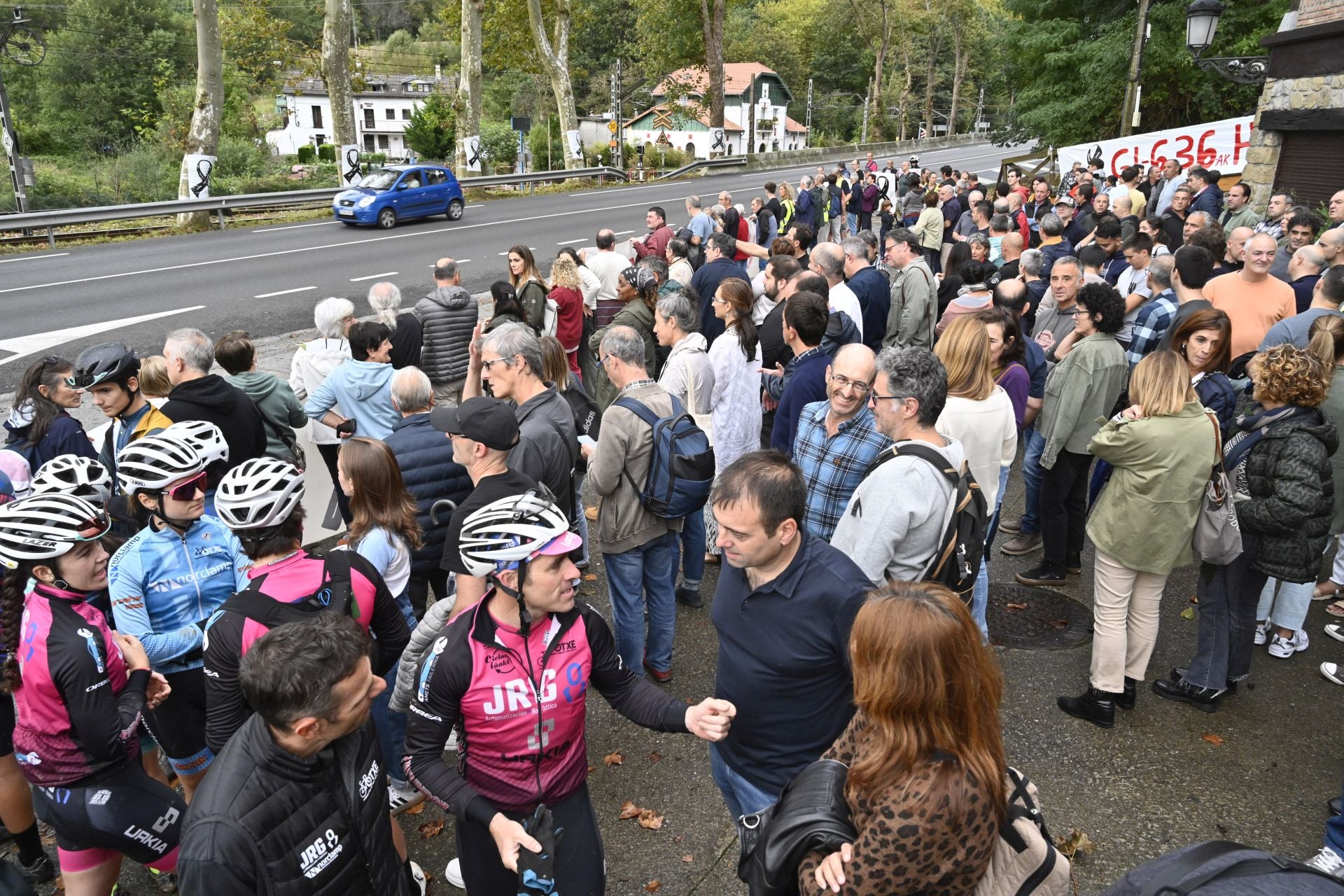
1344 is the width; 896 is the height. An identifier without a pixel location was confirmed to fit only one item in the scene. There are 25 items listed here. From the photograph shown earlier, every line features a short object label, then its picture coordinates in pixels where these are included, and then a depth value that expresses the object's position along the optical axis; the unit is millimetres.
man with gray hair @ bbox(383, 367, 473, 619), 4289
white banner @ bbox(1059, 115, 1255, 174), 15719
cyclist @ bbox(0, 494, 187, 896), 2840
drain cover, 5340
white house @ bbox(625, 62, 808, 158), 76438
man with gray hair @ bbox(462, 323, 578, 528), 4379
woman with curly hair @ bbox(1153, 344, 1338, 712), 4141
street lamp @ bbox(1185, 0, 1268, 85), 11414
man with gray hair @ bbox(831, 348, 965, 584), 3289
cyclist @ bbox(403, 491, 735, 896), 2525
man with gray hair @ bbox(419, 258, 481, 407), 7066
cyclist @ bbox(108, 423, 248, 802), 3270
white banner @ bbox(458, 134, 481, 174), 29641
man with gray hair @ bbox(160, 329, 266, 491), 4773
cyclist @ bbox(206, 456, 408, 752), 2875
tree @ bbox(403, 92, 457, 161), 52719
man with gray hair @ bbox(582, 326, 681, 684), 4441
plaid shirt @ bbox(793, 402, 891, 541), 4059
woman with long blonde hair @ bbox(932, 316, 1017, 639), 4445
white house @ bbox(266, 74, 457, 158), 85438
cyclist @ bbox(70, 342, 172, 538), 4645
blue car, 22672
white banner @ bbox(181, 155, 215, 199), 22609
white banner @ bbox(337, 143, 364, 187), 24875
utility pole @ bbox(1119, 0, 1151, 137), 16734
